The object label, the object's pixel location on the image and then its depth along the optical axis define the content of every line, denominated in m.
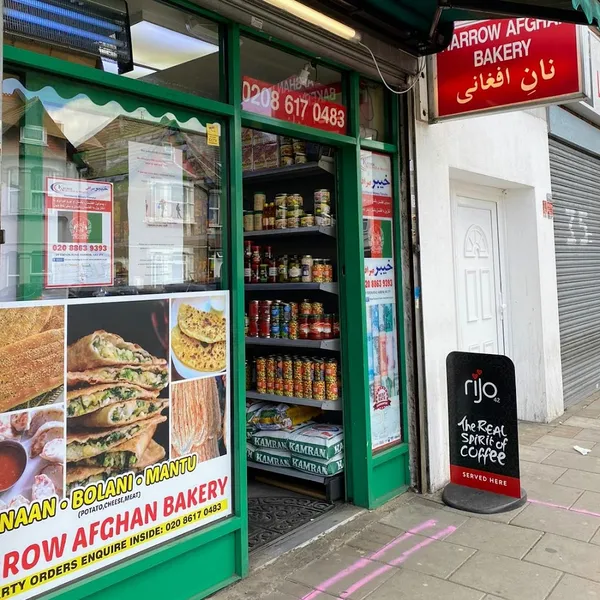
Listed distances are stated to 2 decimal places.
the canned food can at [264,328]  4.50
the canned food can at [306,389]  4.30
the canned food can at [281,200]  4.47
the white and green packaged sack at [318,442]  4.14
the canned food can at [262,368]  4.56
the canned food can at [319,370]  4.27
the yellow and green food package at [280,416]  4.50
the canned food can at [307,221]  4.33
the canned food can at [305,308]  4.32
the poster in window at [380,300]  4.26
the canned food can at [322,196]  4.25
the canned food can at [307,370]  4.31
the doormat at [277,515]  3.75
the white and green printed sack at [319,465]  4.14
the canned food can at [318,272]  4.27
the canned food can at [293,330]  4.37
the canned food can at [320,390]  4.25
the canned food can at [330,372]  4.24
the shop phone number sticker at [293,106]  3.37
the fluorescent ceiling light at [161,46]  2.84
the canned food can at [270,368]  4.52
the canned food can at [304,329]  4.31
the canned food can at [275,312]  4.47
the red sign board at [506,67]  4.03
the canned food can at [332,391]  4.23
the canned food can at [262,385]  4.55
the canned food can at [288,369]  4.41
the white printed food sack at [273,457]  4.39
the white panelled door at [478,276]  5.84
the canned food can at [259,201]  4.63
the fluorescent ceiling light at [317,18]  3.03
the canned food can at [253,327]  4.58
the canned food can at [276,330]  4.46
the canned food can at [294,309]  4.39
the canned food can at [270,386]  4.51
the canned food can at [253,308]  4.61
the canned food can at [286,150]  4.42
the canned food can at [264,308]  4.51
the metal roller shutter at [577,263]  7.16
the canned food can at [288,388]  4.40
